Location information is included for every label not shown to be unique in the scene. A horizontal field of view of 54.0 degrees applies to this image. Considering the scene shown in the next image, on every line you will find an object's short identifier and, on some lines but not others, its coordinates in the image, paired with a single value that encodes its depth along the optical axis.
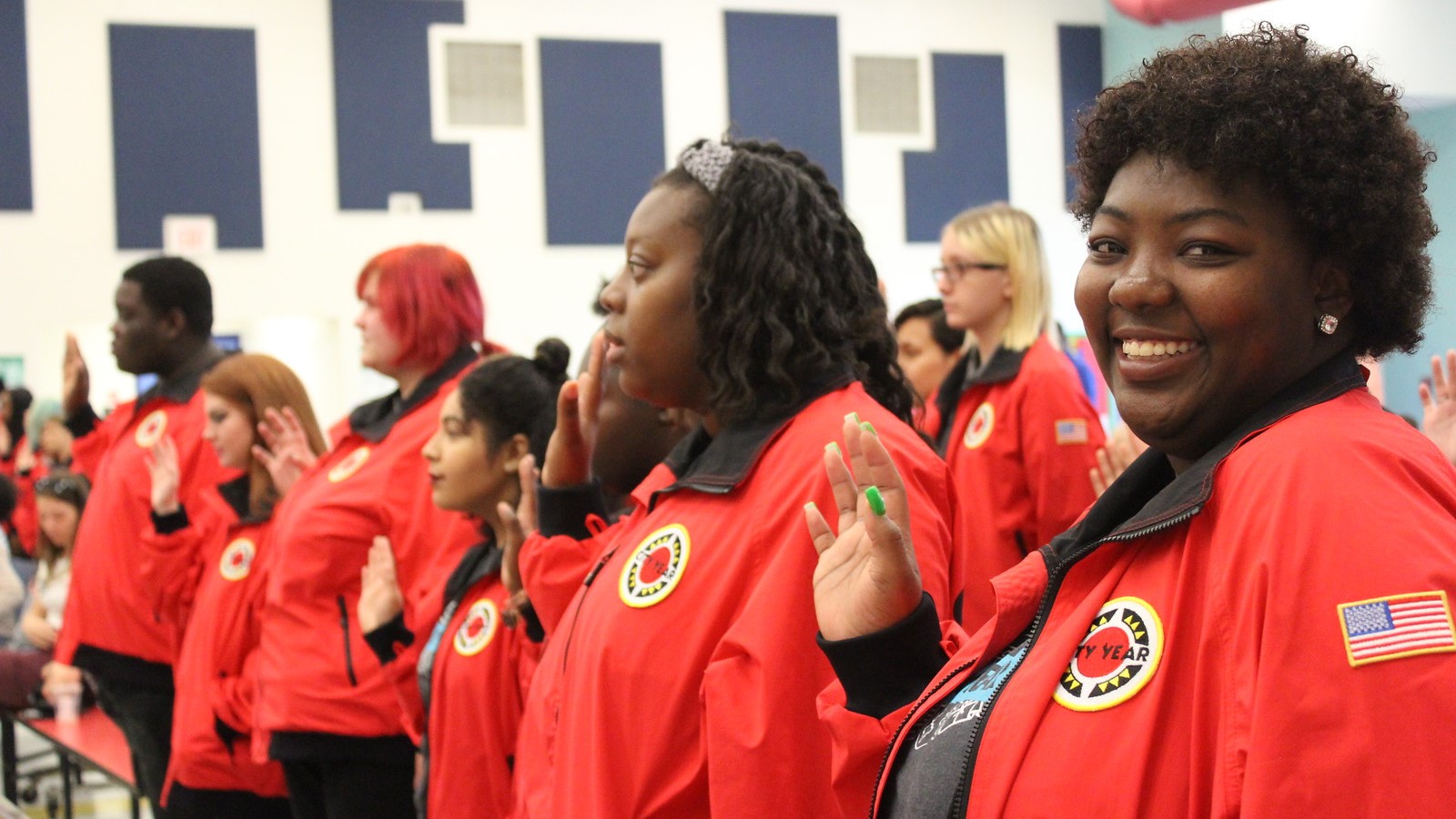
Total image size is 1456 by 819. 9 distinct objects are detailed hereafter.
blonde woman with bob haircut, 3.71
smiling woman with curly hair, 0.99
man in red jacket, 4.23
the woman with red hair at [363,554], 3.28
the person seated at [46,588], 5.73
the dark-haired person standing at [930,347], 4.82
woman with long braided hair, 1.73
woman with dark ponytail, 2.73
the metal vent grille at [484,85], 9.98
